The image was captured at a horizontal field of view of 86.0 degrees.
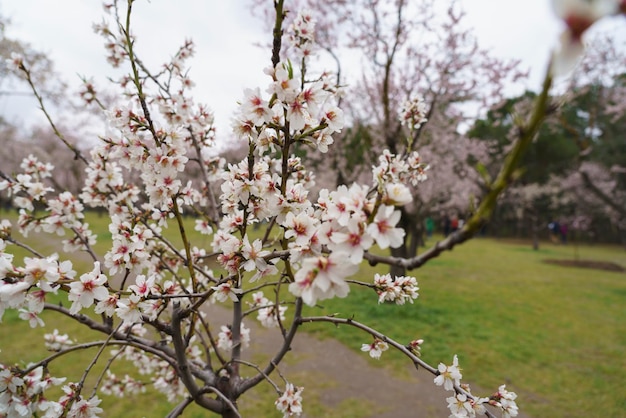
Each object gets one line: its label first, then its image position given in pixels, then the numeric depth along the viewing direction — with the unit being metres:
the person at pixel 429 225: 22.95
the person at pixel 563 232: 23.94
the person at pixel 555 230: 23.50
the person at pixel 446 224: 27.52
